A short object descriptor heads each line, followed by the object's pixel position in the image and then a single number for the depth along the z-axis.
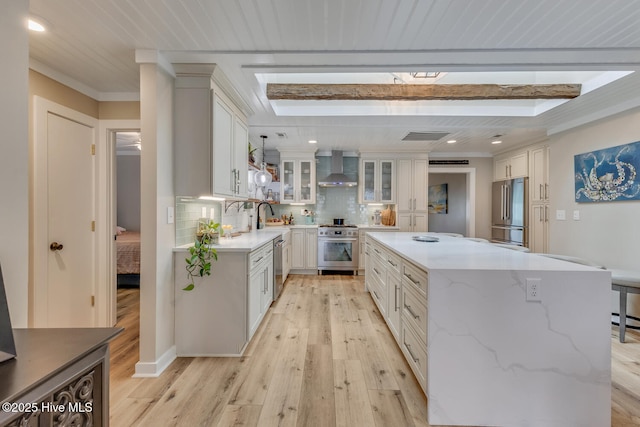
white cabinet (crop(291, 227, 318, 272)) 5.35
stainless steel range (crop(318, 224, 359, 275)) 5.32
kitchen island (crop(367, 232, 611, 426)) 1.59
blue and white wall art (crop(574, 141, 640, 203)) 3.01
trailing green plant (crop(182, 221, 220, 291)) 2.26
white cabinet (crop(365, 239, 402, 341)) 2.44
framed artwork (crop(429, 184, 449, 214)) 7.41
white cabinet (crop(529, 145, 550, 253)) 4.41
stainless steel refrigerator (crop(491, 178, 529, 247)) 4.82
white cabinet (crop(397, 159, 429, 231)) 5.51
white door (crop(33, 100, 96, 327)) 2.38
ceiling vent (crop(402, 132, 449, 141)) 4.25
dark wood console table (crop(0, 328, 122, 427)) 0.71
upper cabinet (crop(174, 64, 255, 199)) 2.36
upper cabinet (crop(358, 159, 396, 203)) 5.56
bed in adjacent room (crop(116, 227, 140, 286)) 4.27
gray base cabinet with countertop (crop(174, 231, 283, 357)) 2.36
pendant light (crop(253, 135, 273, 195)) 4.20
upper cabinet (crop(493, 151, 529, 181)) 4.91
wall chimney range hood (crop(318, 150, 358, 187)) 5.35
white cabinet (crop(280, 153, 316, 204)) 5.58
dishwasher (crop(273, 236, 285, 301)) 3.59
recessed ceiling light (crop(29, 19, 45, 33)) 1.80
